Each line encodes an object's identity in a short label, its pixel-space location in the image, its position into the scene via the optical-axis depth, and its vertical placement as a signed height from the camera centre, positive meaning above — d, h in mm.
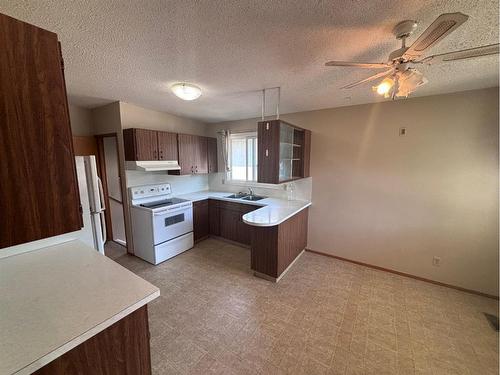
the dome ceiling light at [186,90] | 2135 +782
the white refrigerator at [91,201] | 2100 -439
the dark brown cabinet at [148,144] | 2932 +279
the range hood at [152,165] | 2947 -48
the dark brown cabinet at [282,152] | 2427 +146
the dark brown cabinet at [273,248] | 2590 -1184
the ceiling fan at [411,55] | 908 +627
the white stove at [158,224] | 3018 -1001
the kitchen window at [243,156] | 4086 +122
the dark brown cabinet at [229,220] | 3660 -1146
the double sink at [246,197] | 3928 -708
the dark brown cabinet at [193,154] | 3631 +160
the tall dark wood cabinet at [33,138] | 783 +102
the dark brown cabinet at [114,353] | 801 -859
